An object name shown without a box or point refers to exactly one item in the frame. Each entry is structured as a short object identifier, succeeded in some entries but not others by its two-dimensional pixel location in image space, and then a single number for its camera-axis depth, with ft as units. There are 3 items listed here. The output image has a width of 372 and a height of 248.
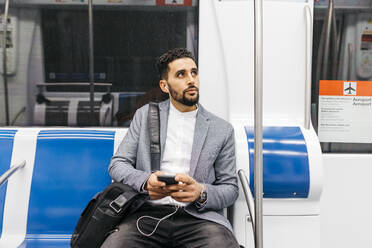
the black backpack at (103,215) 6.00
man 6.09
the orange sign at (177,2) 8.21
